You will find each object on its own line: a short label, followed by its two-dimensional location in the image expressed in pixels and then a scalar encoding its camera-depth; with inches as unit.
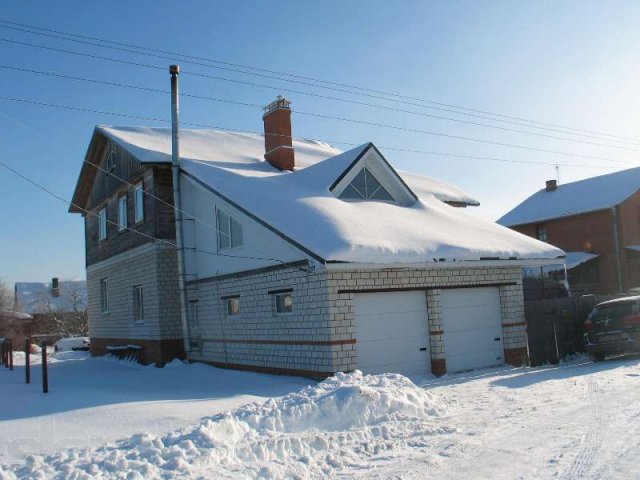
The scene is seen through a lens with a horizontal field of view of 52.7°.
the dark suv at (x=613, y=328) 593.3
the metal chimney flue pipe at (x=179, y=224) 701.3
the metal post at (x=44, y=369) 457.1
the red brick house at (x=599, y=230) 1320.1
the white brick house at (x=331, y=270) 502.9
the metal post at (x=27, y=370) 543.2
